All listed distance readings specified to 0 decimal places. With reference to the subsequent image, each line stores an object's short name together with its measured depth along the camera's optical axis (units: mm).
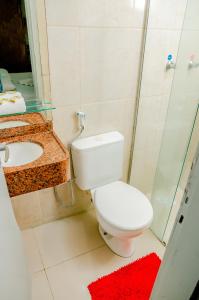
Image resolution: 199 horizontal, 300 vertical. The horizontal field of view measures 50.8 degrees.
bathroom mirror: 1057
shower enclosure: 1316
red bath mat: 1296
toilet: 1287
